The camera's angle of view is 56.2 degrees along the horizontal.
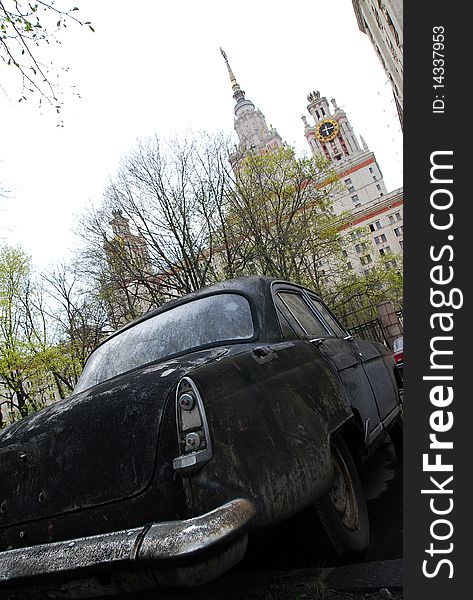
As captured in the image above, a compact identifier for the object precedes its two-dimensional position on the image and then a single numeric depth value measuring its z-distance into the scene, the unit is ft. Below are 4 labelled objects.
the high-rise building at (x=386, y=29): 64.62
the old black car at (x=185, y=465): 5.21
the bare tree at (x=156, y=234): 70.18
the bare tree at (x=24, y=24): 16.74
